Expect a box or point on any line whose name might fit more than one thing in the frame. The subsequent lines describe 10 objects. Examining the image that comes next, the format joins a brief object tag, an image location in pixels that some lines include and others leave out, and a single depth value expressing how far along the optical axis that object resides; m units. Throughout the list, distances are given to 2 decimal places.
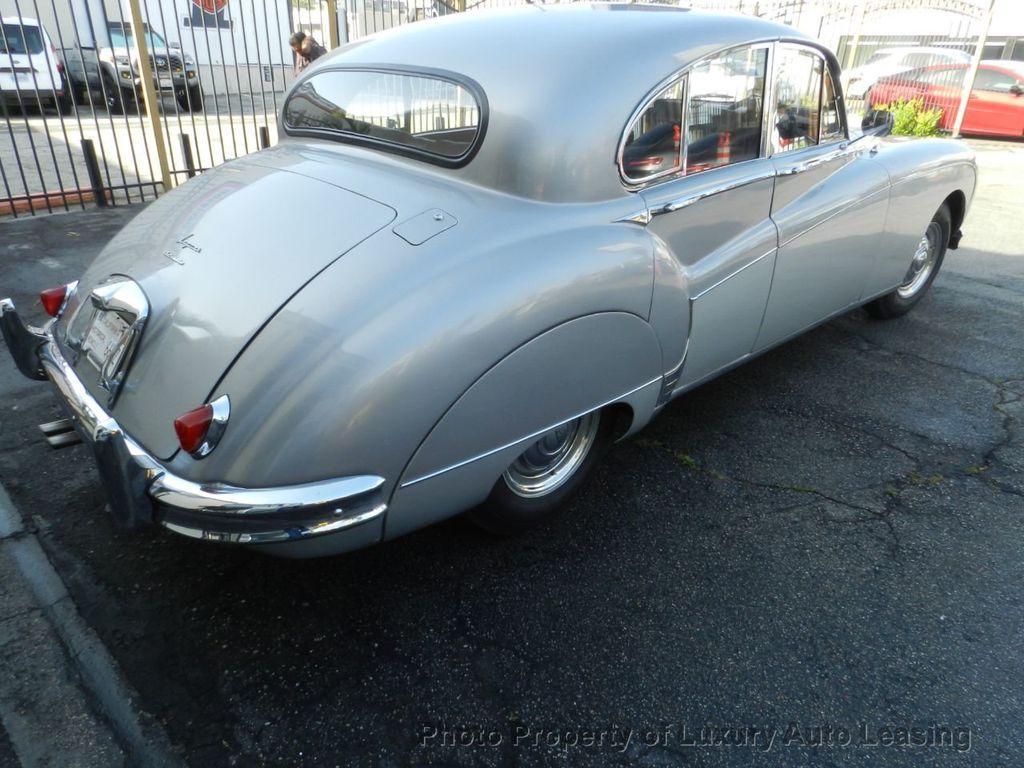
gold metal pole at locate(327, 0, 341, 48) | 7.46
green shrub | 11.30
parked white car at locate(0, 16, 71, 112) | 10.10
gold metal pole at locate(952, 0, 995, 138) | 12.23
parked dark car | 6.58
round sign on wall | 6.92
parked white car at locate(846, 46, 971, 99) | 12.94
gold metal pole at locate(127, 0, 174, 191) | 6.30
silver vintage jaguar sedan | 1.89
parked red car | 12.20
